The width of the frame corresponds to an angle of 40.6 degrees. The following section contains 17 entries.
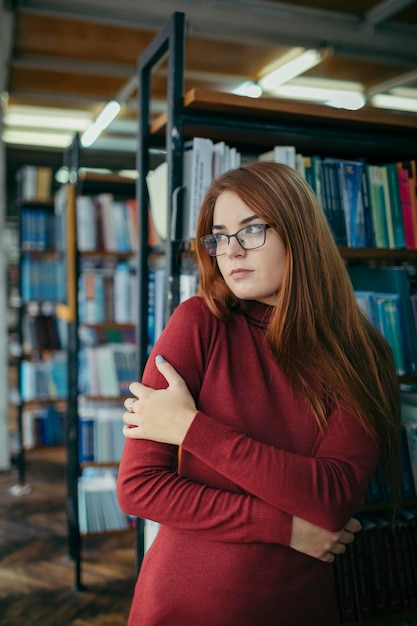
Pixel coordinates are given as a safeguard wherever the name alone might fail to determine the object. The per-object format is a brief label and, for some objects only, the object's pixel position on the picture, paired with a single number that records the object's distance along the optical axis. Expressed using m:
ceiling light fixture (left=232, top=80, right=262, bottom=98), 6.09
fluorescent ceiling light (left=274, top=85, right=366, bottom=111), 6.34
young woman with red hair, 1.01
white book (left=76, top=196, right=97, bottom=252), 3.35
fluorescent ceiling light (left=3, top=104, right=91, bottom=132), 7.35
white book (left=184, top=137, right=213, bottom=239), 1.61
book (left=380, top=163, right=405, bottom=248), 1.85
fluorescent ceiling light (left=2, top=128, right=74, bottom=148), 8.37
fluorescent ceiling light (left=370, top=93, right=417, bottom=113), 6.67
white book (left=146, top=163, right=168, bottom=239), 1.76
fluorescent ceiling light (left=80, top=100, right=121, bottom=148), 4.98
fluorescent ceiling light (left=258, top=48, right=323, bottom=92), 5.20
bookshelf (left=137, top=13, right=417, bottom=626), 1.59
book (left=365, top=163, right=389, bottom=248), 1.84
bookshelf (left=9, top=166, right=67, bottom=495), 4.27
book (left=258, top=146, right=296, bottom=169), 1.69
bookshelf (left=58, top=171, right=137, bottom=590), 2.83
